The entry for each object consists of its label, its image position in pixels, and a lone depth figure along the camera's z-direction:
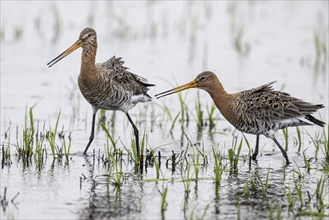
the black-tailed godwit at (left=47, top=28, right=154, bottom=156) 20.14
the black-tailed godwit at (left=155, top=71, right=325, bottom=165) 19.47
